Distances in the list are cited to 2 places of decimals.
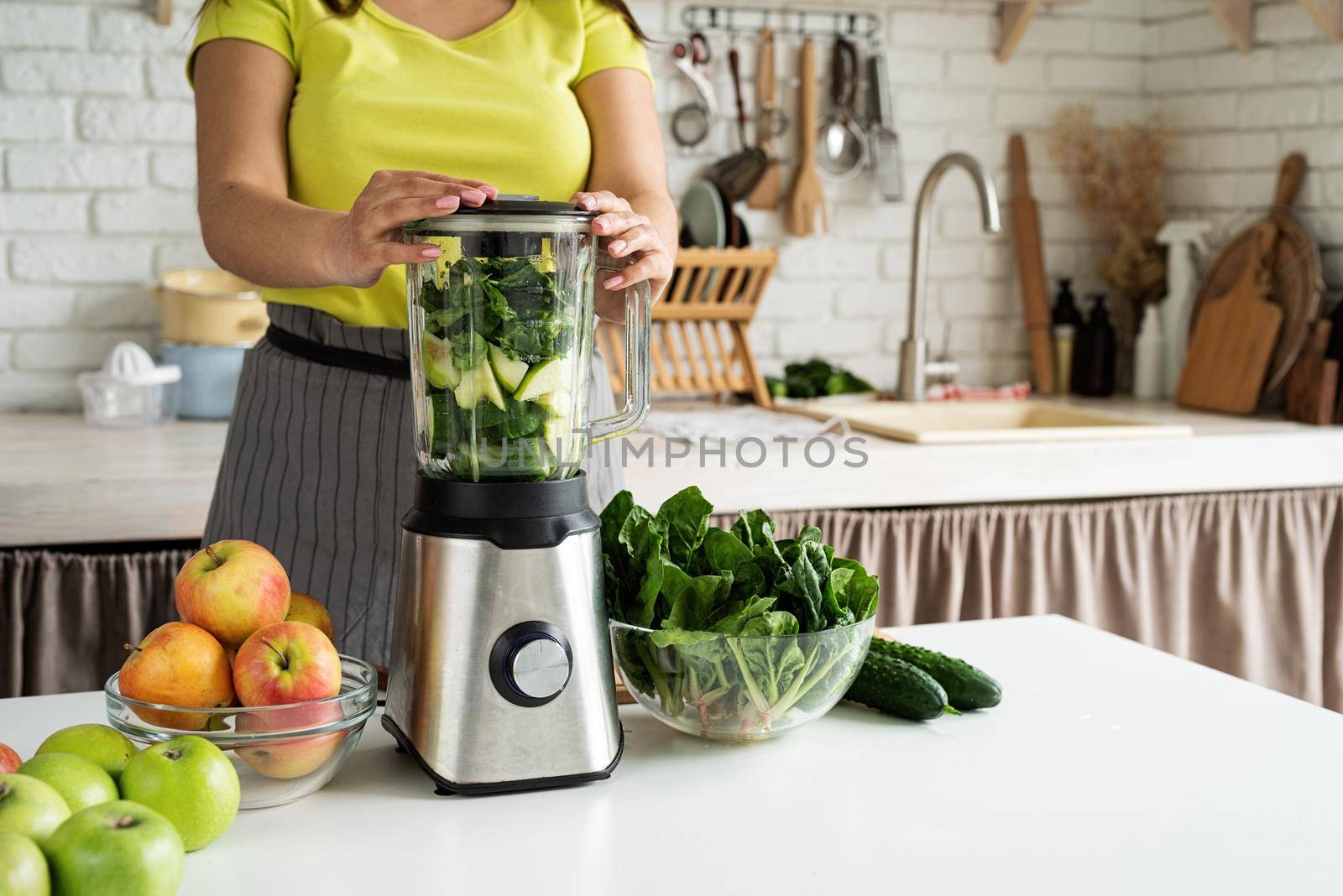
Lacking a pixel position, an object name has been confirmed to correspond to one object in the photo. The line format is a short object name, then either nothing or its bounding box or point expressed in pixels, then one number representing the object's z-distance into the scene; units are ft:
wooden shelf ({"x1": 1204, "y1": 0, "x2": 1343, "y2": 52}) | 8.54
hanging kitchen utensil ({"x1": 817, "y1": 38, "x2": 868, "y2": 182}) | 8.68
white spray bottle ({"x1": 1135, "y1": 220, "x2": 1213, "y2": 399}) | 8.87
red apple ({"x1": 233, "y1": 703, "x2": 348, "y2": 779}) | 2.52
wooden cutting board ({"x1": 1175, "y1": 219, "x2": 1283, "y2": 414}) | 8.16
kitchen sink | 7.06
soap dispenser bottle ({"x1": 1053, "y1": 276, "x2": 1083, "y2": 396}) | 9.31
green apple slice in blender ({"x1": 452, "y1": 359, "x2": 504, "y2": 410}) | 2.71
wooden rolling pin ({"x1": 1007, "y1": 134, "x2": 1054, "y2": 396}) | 9.23
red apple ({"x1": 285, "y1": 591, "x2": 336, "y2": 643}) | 2.90
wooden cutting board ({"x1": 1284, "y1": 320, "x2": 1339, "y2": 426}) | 7.68
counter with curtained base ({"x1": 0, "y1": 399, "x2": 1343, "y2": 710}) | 5.80
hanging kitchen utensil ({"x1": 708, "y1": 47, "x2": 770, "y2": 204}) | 8.52
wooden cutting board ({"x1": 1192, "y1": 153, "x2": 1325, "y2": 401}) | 7.98
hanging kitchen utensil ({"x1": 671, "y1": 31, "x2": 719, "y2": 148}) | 8.41
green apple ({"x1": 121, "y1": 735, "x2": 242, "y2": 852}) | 2.30
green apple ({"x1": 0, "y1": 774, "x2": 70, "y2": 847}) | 2.02
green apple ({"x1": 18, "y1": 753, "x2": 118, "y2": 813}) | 2.20
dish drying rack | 7.90
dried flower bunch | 9.22
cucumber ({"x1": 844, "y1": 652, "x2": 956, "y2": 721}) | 3.14
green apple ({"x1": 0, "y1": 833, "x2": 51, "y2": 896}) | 1.89
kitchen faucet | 8.25
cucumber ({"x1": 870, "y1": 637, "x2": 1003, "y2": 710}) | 3.24
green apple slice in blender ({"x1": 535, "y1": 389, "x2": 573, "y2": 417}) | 2.75
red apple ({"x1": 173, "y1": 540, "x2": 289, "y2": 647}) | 2.63
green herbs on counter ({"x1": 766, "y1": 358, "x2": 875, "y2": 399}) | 8.50
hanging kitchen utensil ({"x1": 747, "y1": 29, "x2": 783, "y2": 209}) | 8.54
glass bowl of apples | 2.51
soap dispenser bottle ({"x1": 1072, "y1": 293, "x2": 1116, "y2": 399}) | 9.15
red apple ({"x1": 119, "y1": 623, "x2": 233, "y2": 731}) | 2.52
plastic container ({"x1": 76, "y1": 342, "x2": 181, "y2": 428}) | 7.10
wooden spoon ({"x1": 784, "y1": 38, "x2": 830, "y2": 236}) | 8.63
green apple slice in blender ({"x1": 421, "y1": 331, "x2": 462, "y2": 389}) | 2.74
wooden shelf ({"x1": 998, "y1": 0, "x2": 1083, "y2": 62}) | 8.69
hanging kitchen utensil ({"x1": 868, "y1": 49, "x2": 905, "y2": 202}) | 8.73
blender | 2.65
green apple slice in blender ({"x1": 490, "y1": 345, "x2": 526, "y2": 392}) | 2.70
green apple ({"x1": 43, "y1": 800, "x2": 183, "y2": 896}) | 1.96
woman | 4.15
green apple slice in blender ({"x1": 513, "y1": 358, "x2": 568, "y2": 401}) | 2.72
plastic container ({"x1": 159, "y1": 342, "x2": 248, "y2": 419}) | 7.34
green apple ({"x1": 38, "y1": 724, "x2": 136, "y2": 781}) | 2.40
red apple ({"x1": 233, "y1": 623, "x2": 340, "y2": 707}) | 2.53
